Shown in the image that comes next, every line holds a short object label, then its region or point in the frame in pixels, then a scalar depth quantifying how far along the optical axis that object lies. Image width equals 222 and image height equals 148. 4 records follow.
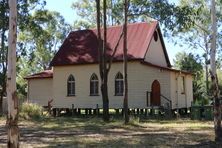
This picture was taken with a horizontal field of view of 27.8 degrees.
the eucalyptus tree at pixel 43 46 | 64.07
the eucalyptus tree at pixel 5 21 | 34.97
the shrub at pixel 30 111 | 34.45
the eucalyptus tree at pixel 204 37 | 54.61
